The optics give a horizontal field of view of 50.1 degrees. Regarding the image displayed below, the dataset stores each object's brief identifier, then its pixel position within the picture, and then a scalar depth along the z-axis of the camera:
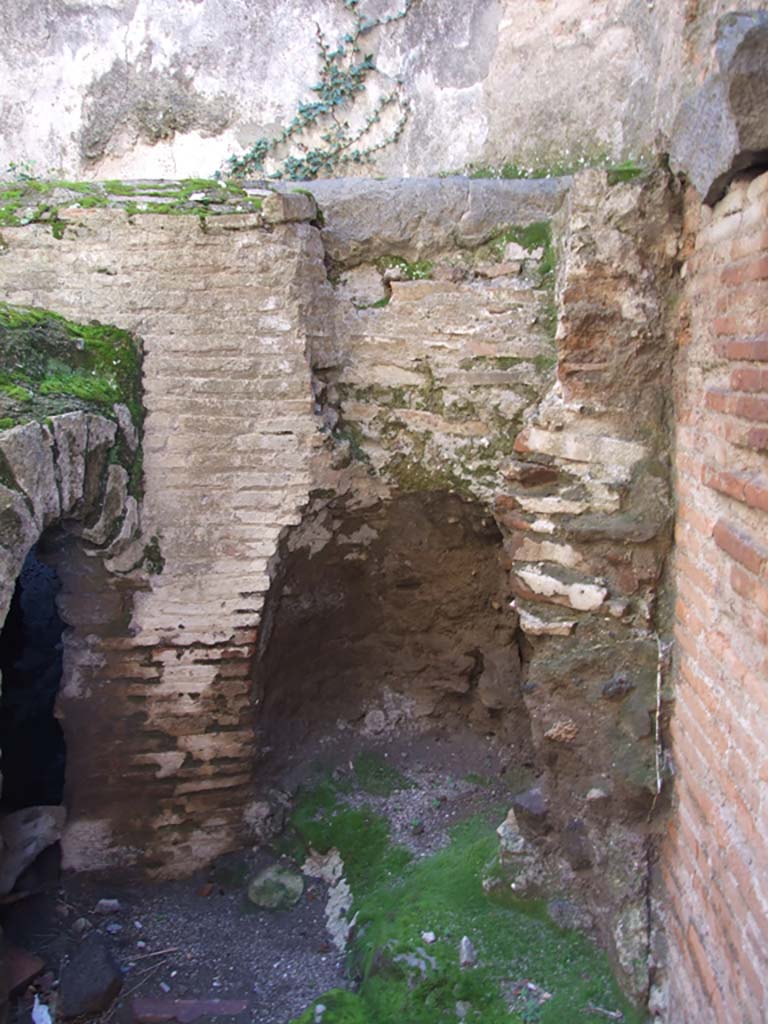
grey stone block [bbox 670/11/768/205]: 1.82
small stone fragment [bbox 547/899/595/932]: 2.83
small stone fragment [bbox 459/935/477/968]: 2.71
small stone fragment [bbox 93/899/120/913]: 3.29
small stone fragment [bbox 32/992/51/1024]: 2.81
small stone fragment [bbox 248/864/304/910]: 3.32
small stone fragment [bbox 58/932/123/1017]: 2.83
